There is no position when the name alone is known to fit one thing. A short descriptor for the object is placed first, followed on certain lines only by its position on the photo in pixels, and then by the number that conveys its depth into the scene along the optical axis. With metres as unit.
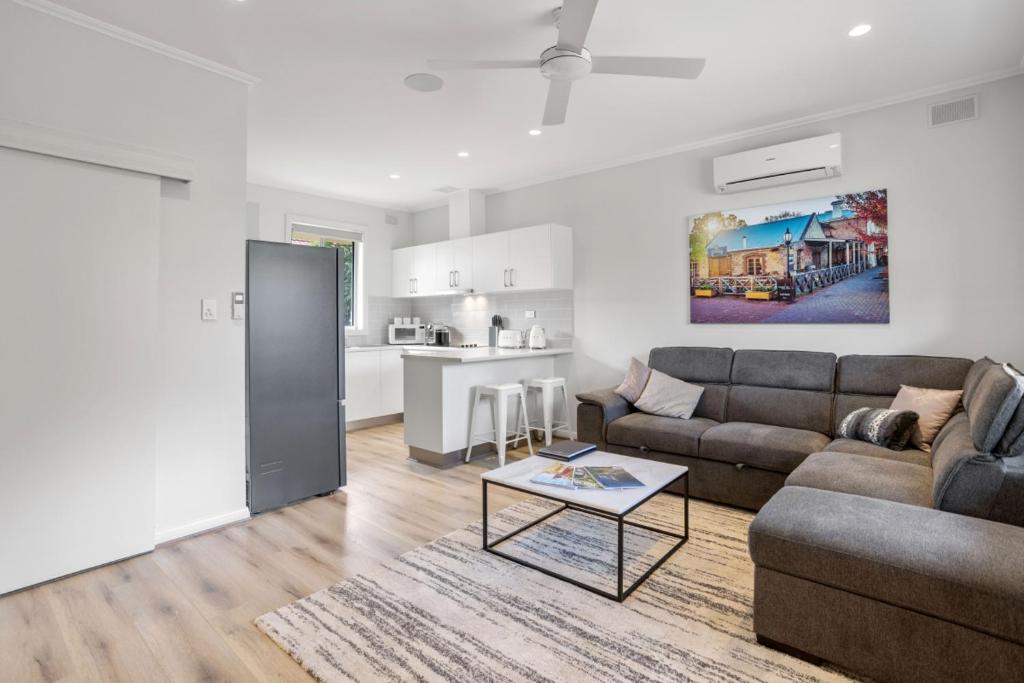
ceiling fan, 2.29
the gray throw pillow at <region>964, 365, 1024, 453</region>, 1.81
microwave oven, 6.32
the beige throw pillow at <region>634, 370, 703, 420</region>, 3.80
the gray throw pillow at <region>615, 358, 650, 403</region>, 4.00
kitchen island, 4.08
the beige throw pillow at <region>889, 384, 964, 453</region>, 2.79
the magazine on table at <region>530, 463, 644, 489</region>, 2.40
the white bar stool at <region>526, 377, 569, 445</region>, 4.59
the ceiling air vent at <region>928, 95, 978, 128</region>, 3.14
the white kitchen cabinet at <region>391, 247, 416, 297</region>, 6.30
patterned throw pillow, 2.83
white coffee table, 2.16
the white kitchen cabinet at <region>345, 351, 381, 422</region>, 5.49
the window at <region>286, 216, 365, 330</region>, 5.94
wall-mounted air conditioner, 3.48
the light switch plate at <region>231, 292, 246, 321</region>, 3.00
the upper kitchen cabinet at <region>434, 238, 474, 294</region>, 5.59
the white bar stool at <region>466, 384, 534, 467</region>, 4.15
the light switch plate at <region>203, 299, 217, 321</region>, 2.89
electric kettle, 5.14
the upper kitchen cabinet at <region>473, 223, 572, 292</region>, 4.83
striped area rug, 1.74
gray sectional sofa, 1.46
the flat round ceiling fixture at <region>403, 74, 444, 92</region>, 3.07
